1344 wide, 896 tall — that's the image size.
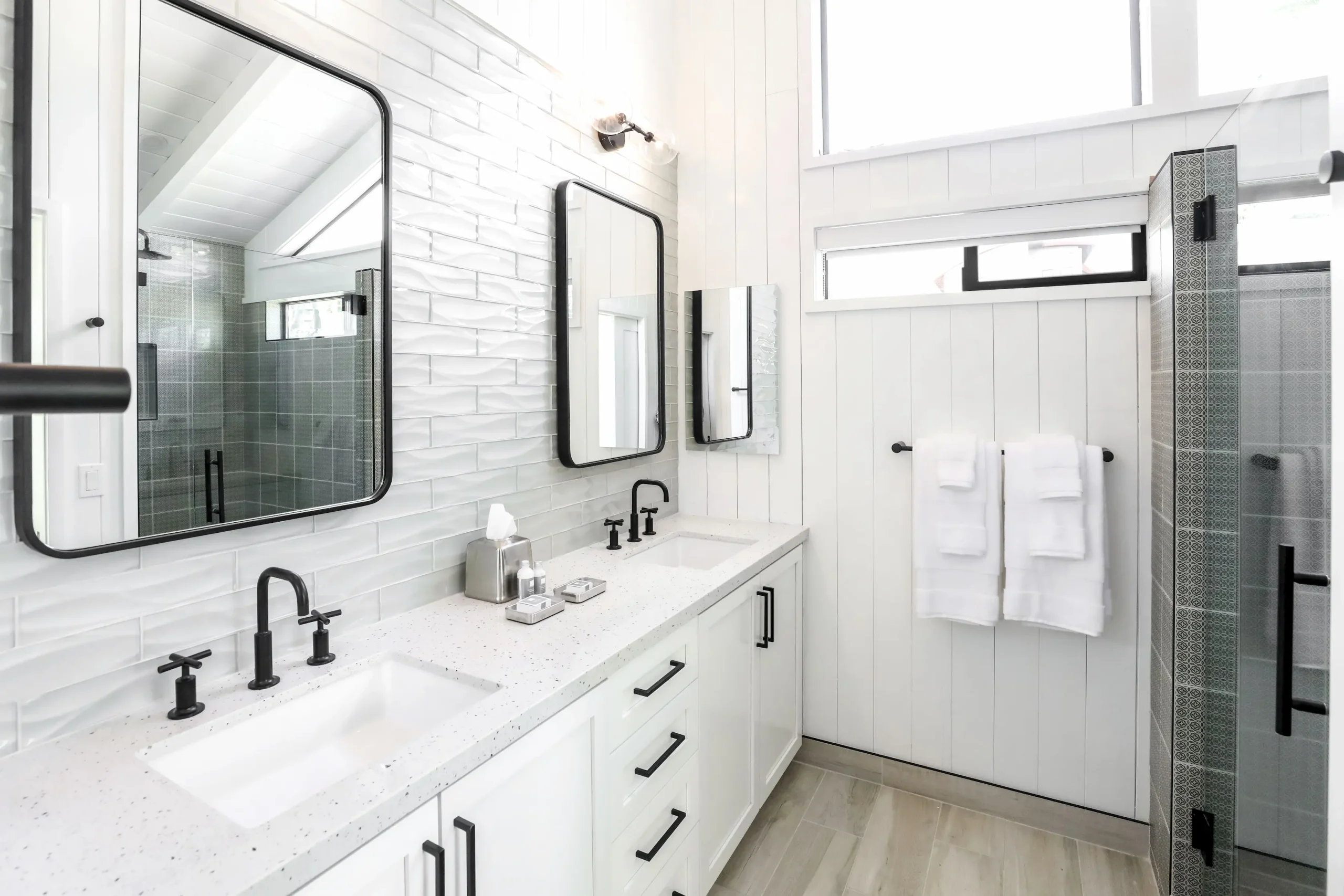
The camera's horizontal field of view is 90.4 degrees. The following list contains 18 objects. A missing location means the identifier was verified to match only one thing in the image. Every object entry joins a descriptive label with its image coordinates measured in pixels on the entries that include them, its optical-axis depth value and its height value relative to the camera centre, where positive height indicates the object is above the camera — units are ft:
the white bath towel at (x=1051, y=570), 6.40 -1.27
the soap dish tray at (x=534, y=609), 4.83 -1.23
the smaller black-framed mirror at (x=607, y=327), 6.61 +1.26
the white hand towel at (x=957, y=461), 6.81 -0.21
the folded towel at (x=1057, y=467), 6.40 -0.26
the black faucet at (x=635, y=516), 7.42 -0.82
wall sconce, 7.14 +3.38
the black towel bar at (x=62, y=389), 1.02 +0.09
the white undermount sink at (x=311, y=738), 3.32 -1.63
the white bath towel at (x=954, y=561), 6.84 -1.25
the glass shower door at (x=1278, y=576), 3.18 -0.76
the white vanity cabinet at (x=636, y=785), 3.11 -2.11
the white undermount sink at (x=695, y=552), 7.57 -1.27
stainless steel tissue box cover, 5.33 -1.01
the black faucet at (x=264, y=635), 3.80 -1.10
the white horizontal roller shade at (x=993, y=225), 6.59 +2.31
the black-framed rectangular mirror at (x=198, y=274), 3.22 +0.96
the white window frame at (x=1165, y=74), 6.17 +3.46
